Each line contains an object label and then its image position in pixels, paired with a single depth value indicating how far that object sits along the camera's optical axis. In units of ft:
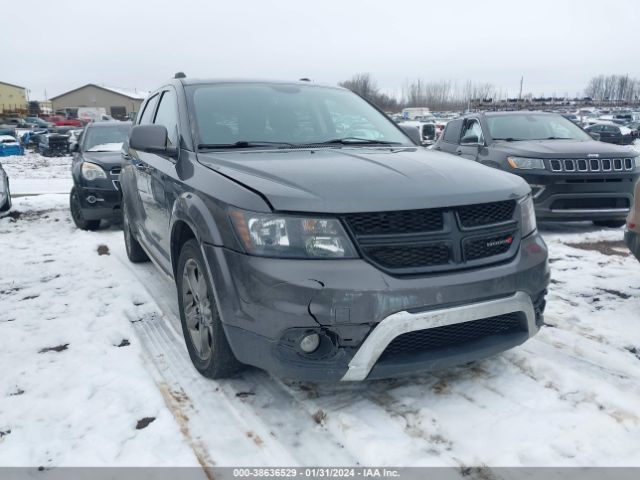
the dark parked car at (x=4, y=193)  28.63
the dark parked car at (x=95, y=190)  24.91
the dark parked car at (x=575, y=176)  22.15
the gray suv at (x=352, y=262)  7.81
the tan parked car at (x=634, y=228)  12.62
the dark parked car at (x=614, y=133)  86.44
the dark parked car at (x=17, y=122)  182.19
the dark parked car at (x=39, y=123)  174.50
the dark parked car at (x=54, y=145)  91.91
